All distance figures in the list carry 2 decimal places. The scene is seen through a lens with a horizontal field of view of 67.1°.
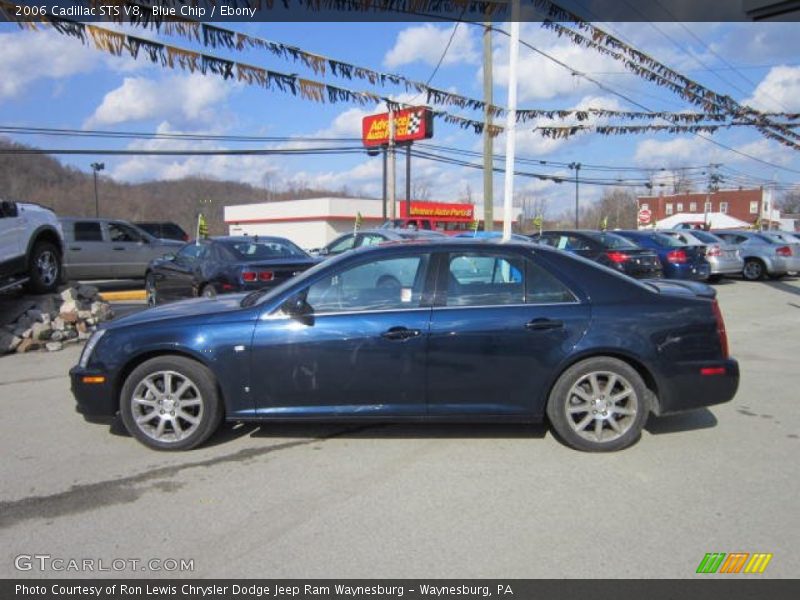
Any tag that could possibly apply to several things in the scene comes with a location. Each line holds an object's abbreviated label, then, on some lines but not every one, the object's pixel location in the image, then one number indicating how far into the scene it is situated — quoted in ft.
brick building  304.79
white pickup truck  26.48
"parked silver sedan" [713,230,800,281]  58.59
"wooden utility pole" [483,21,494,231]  48.96
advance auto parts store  172.82
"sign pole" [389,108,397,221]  98.29
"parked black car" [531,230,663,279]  43.52
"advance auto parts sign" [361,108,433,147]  123.75
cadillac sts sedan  14.05
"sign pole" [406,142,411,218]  117.39
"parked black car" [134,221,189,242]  88.48
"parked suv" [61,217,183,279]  48.03
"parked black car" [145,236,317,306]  29.84
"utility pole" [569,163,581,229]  165.78
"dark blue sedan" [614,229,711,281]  49.29
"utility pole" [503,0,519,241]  27.55
